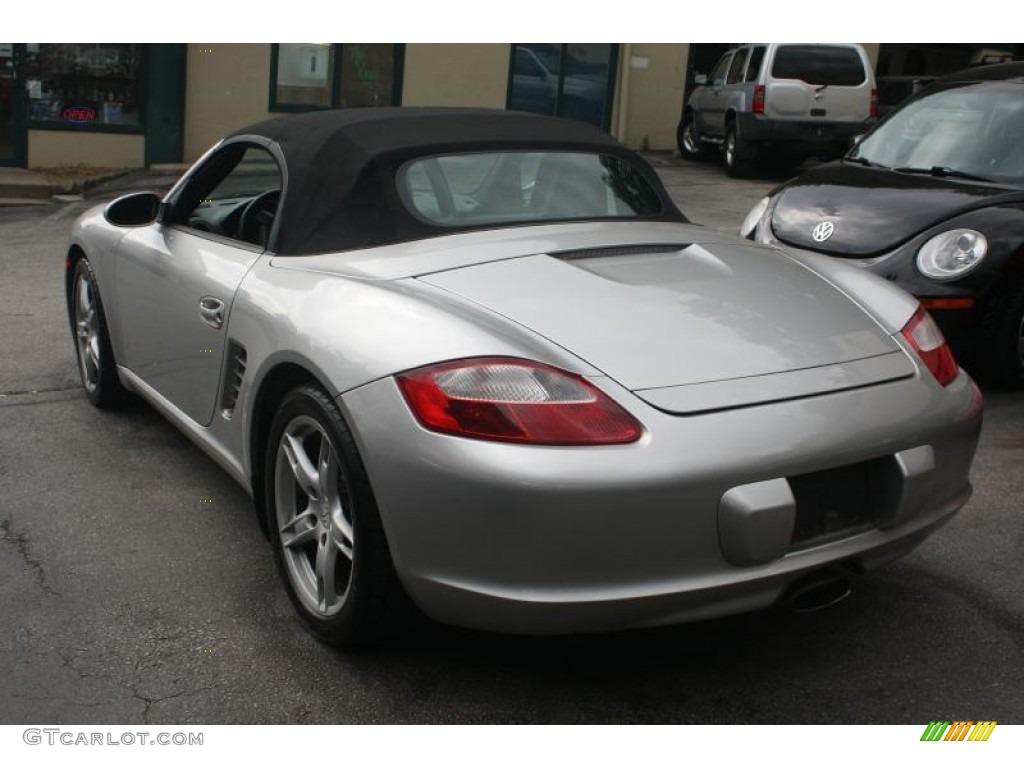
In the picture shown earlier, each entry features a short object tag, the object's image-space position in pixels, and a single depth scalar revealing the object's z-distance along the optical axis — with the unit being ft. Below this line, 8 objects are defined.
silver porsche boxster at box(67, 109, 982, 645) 8.72
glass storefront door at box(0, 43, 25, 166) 50.31
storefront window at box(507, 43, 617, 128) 61.62
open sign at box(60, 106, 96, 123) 51.65
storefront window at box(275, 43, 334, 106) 56.24
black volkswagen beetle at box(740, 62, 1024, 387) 18.71
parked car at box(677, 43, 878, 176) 52.24
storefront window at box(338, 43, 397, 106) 57.31
